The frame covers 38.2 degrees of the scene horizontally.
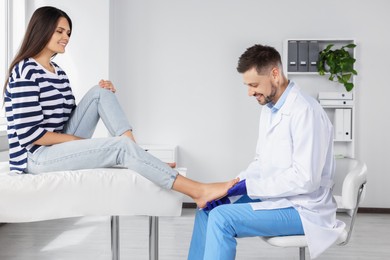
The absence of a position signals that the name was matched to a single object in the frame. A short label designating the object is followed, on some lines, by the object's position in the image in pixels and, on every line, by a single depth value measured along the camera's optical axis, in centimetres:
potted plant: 455
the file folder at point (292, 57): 466
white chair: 199
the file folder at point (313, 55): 463
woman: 216
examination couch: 211
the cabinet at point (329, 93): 461
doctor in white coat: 193
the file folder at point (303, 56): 465
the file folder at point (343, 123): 461
